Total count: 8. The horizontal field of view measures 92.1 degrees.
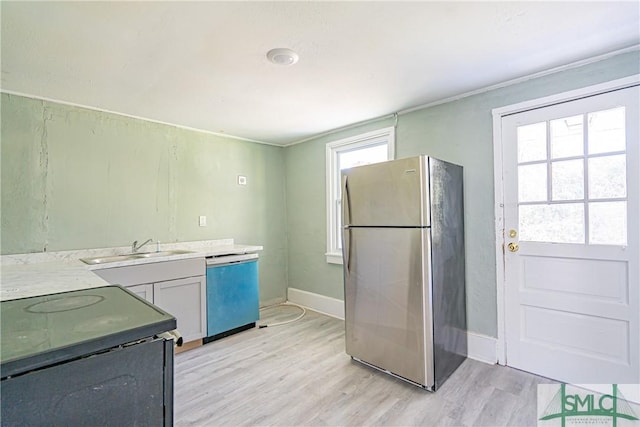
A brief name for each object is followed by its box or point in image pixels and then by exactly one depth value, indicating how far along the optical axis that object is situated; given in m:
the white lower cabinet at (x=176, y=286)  2.50
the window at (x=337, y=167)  3.58
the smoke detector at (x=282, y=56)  1.92
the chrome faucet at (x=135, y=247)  3.04
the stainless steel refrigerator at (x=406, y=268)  2.13
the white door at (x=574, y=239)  1.99
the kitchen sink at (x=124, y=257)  2.60
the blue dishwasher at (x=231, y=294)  3.02
